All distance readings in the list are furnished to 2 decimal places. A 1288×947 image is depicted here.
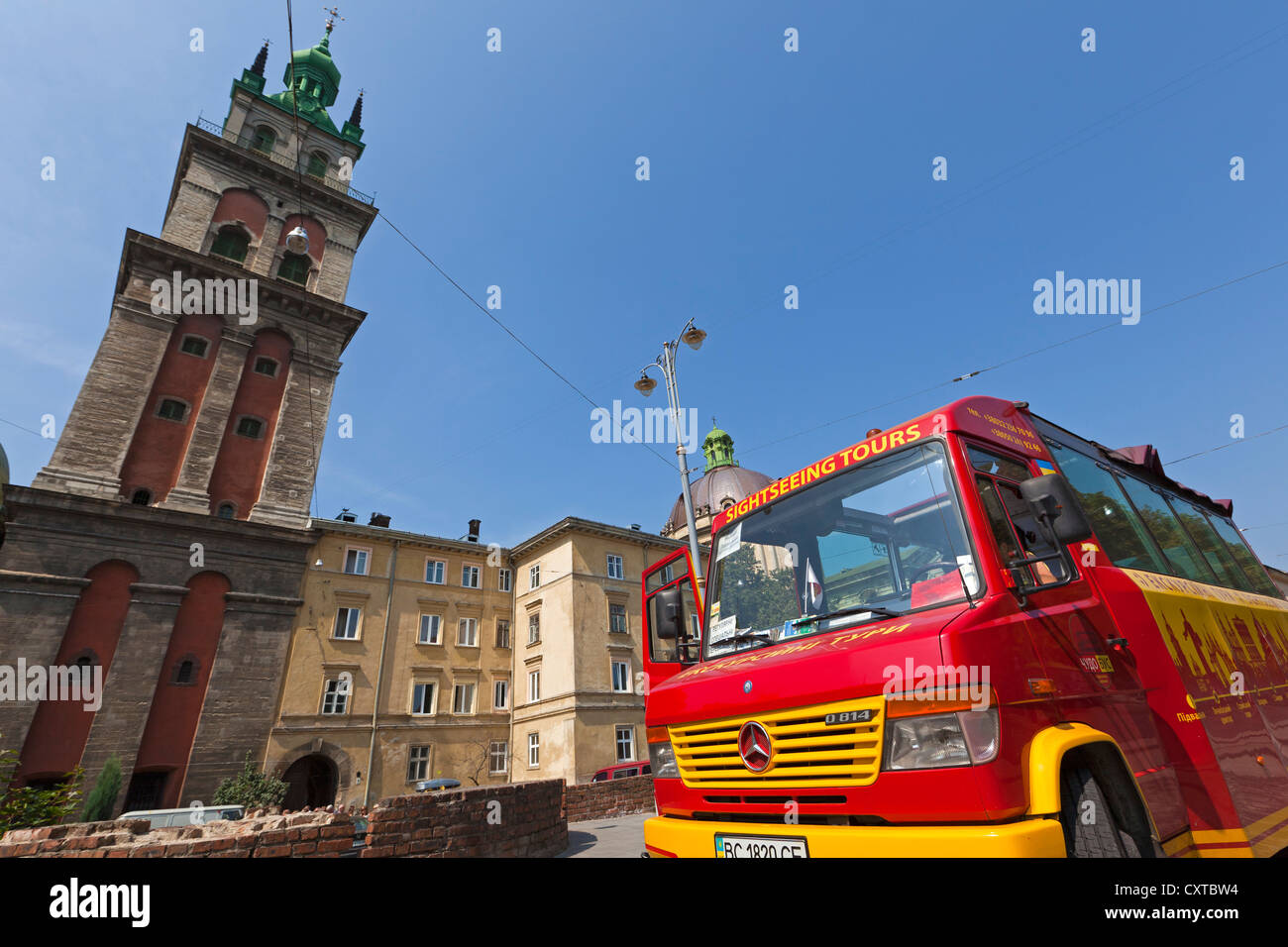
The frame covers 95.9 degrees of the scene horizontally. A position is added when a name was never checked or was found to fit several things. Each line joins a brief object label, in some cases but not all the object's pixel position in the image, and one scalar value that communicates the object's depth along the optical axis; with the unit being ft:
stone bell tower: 77.15
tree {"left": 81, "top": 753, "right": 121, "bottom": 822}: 58.80
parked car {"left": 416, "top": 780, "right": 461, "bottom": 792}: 80.32
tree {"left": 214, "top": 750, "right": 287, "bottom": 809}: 68.49
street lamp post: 44.82
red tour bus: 10.00
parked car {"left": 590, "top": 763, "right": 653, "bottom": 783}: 69.97
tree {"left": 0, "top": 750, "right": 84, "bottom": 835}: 42.80
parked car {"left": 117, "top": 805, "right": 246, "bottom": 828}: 48.75
